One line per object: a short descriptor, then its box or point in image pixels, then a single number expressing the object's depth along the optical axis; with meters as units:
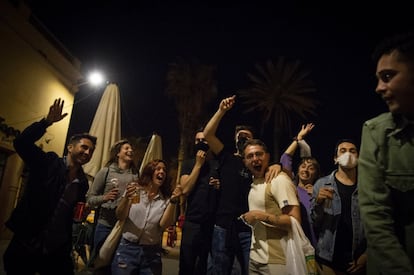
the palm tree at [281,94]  20.89
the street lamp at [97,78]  12.35
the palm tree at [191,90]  21.80
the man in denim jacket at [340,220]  3.26
